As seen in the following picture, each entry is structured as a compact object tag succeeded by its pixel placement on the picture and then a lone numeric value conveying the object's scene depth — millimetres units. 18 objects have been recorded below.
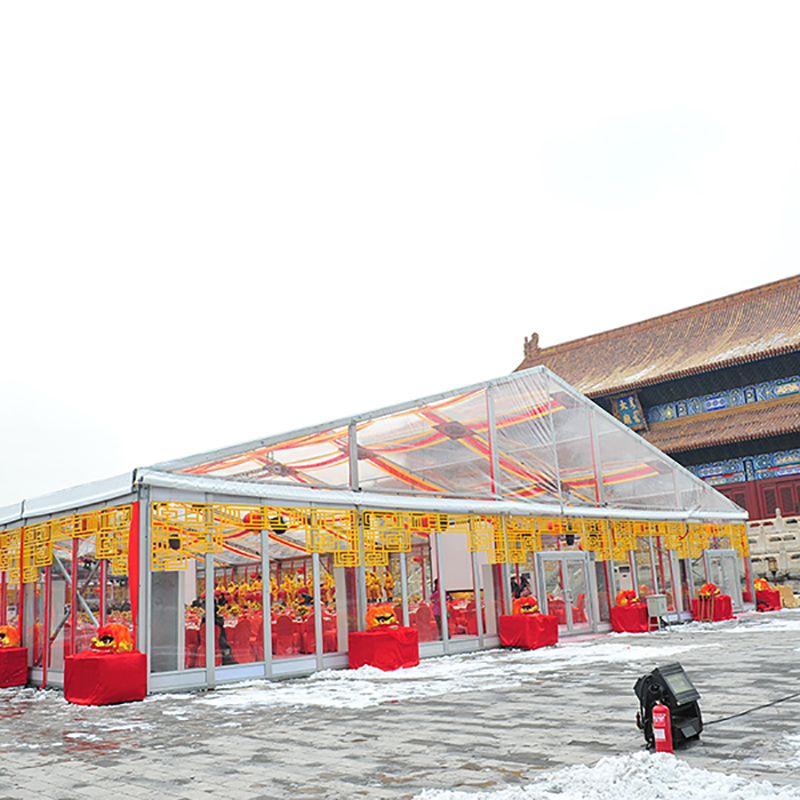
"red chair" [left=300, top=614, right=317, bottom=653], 11273
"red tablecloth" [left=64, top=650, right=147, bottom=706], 8875
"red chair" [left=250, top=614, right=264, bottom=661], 10695
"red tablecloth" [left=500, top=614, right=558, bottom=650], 13711
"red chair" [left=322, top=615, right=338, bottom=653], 11516
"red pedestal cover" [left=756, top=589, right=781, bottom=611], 21250
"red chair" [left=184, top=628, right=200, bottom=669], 9914
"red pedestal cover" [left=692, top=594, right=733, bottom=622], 18484
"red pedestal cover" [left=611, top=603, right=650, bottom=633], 16391
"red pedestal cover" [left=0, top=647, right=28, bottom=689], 11125
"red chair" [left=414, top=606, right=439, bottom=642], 12953
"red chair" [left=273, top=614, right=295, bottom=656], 10977
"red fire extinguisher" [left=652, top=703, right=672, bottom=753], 5016
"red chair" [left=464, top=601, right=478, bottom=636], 13711
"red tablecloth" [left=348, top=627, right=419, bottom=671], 11234
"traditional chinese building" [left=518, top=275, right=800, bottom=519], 28391
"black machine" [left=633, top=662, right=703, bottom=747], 5258
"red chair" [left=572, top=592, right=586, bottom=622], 15902
